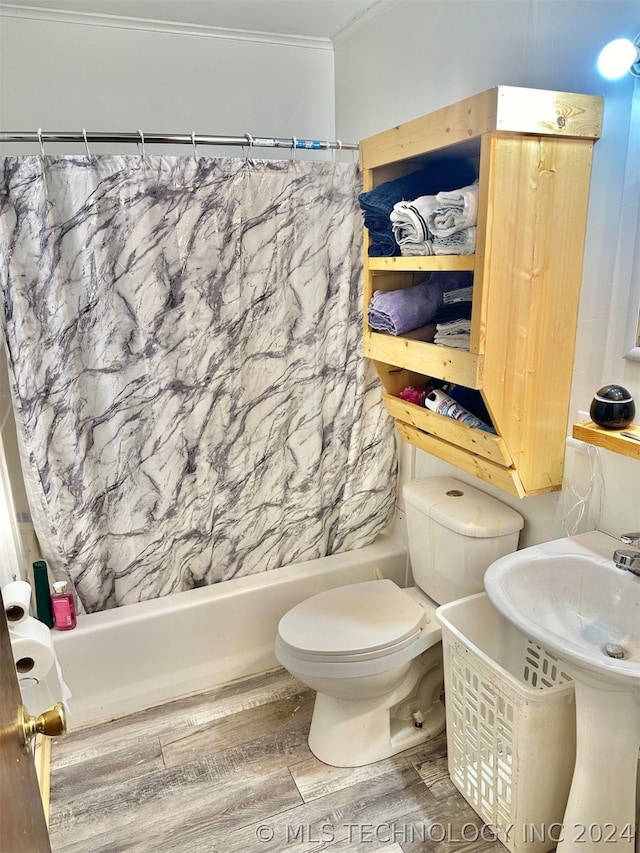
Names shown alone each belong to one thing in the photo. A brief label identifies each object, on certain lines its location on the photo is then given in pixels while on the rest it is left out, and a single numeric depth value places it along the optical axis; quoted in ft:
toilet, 5.78
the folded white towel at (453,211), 4.99
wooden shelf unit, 4.72
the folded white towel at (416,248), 5.55
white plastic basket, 4.83
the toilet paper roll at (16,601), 5.45
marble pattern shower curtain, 5.94
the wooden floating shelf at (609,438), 4.45
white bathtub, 6.66
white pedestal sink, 4.28
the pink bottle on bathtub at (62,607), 6.46
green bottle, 6.44
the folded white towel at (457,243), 5.08
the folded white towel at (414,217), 5.46
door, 2.48
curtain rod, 5.60
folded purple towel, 6.17
